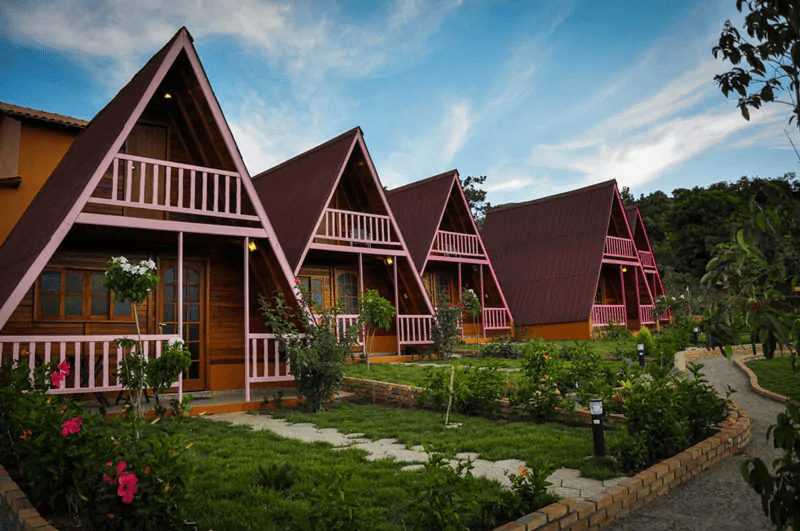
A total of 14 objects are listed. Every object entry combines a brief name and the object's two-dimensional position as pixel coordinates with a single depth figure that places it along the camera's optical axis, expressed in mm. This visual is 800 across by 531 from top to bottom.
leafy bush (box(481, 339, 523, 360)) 16328
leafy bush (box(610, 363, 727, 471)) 5496
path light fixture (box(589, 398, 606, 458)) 5590
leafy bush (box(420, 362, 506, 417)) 8414
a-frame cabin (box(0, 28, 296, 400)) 8883
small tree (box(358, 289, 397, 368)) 10906
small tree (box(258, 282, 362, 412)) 9219
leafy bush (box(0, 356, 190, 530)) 3510
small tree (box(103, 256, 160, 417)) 6711
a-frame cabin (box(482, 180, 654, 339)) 22703
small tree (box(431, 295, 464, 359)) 16172
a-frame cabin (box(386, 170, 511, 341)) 19172
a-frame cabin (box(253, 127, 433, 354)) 15055
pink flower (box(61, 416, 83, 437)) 4069
